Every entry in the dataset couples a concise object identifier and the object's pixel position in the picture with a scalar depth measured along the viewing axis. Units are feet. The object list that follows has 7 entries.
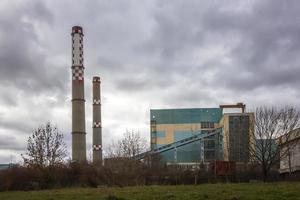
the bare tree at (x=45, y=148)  139.65
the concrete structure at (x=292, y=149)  166.11
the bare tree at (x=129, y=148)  188.65
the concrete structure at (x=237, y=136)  175.81
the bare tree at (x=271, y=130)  151.71
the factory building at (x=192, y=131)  263.64
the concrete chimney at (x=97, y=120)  239.71
